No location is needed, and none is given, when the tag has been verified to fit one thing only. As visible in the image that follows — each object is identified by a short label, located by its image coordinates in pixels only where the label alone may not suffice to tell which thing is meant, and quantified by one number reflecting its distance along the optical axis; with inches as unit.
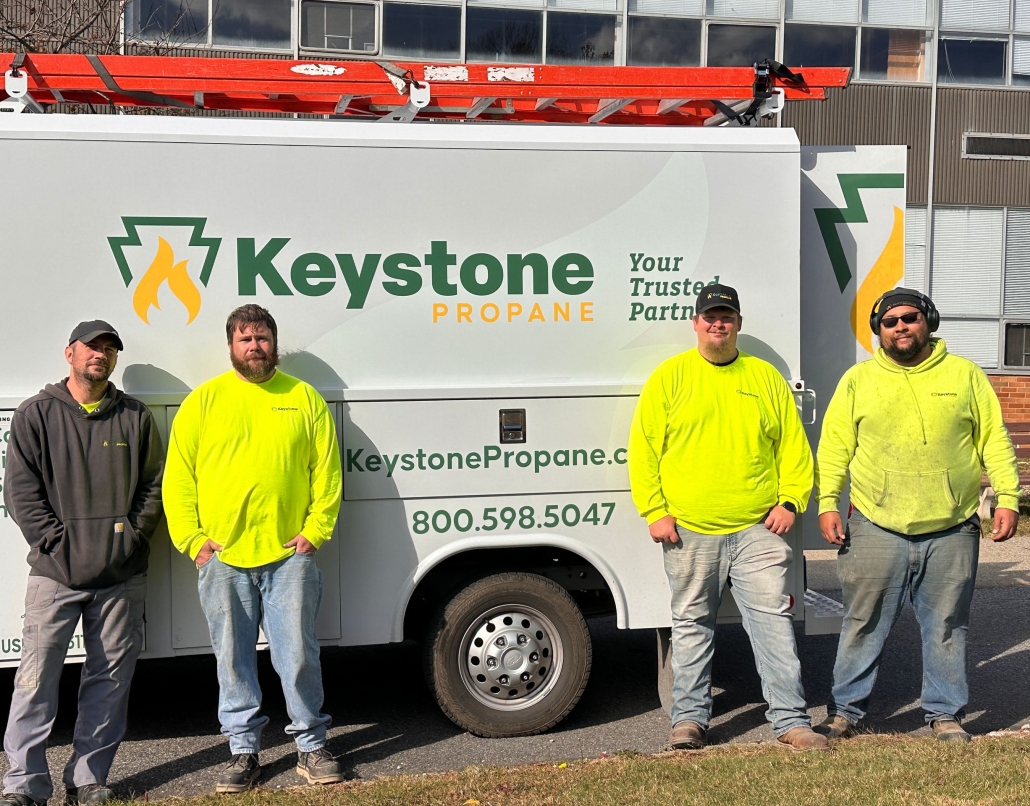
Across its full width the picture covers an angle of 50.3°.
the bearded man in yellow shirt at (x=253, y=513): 176.9
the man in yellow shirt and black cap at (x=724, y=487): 193.5
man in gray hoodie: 170.9
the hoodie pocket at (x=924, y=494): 192.7
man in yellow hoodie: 192.9
